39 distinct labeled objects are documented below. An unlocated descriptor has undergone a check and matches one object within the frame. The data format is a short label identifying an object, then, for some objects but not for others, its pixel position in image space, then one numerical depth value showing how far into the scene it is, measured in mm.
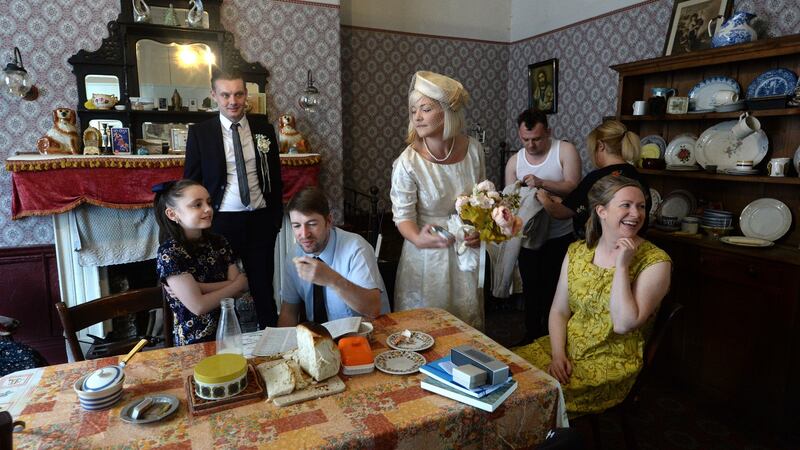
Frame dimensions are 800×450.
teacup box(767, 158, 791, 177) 2713
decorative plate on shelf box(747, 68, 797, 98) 2762
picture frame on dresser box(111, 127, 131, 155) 3637
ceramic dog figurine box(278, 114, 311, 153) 4031
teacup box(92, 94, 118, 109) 3570
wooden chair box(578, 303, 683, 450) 1801
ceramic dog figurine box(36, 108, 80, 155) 3455
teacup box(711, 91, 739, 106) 2965
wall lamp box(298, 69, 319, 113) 3969
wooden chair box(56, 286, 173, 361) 1677
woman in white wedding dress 1940
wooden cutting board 1216
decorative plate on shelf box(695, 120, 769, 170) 2941
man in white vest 3061
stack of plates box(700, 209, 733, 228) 3012
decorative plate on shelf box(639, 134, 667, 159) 3518
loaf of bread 1304
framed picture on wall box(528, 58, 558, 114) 4918
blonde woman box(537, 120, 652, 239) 2615
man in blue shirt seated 1744
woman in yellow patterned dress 1748
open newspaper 1524
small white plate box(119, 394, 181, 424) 1139
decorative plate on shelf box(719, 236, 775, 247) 2685
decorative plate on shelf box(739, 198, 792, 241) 2826
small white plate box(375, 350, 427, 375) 1384
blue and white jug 2852
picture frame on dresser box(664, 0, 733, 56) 3346
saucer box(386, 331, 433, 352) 1533
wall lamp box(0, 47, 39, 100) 3221
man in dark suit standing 2715
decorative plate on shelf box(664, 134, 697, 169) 3314
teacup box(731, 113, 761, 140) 2760
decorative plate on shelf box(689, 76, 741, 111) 3084
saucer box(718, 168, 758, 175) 2832
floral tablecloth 1076
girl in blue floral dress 1839
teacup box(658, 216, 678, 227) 3191
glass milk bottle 1423
